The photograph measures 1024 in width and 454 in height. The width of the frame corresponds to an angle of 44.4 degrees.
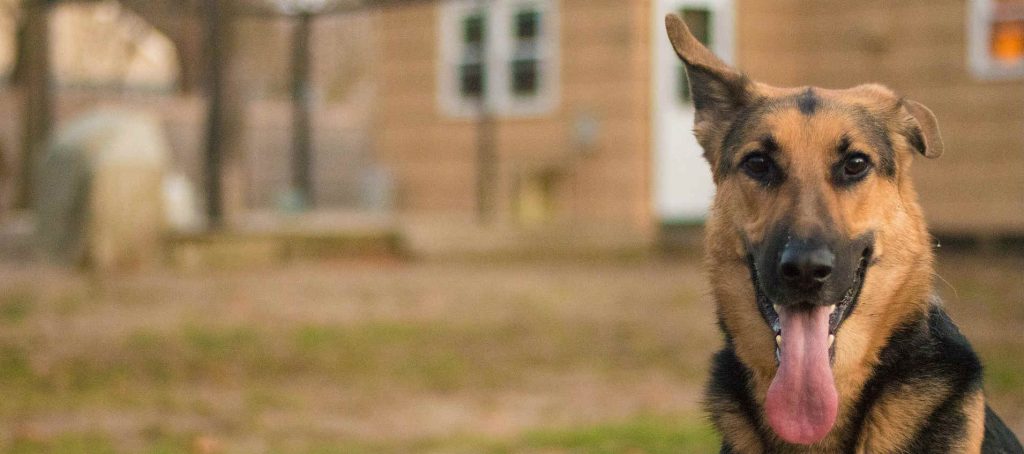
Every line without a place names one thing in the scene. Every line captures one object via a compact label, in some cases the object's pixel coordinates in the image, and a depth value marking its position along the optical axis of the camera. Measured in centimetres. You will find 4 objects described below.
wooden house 1593
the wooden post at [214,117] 1353
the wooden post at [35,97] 1576
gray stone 1339
